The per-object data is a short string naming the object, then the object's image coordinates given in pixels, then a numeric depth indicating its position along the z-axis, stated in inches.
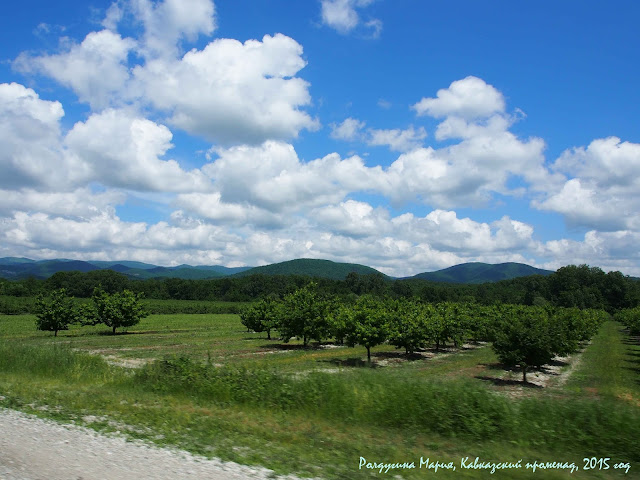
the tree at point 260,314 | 1705.2
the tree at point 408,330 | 1159.6
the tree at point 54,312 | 1609.3
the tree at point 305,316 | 1370.6
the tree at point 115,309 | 1820.9
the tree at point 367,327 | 1060.5
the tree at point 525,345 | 918.4
